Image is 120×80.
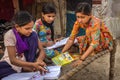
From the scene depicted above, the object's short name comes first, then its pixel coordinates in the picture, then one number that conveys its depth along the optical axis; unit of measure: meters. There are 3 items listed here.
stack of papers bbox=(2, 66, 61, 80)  1.80
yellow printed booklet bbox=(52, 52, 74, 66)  2.19
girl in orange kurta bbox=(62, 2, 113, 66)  2.19
